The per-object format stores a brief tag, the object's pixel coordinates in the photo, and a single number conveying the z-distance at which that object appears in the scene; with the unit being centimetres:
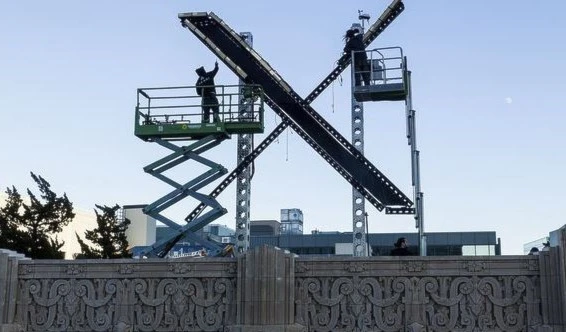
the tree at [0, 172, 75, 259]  2895
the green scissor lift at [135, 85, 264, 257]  2409
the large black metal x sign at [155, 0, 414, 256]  2791
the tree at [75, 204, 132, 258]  3216
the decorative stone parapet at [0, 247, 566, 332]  1644
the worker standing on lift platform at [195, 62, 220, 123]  2484
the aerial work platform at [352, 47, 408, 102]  2720
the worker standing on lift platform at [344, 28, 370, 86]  2823
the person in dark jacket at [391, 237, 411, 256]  1812
